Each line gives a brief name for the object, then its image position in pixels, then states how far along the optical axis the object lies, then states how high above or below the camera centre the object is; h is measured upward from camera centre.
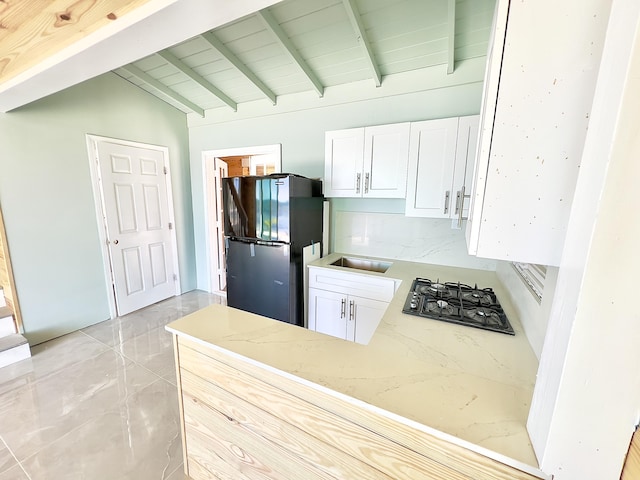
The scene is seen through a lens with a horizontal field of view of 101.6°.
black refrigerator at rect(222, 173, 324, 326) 2.25 -0.35
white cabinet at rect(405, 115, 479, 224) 1.89 +0.27
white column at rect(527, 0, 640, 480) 0.43 -0.16
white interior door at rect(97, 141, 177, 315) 2.90 -0.31
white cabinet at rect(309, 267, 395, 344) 2.11 -0.86
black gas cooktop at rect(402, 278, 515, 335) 1.25 -0.56
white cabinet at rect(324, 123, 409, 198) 2.14 +0.34
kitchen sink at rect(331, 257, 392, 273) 2.63 -0.65
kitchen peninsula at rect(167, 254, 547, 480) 0.64 -0.57
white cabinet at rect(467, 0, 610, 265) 0.66 +0.22
